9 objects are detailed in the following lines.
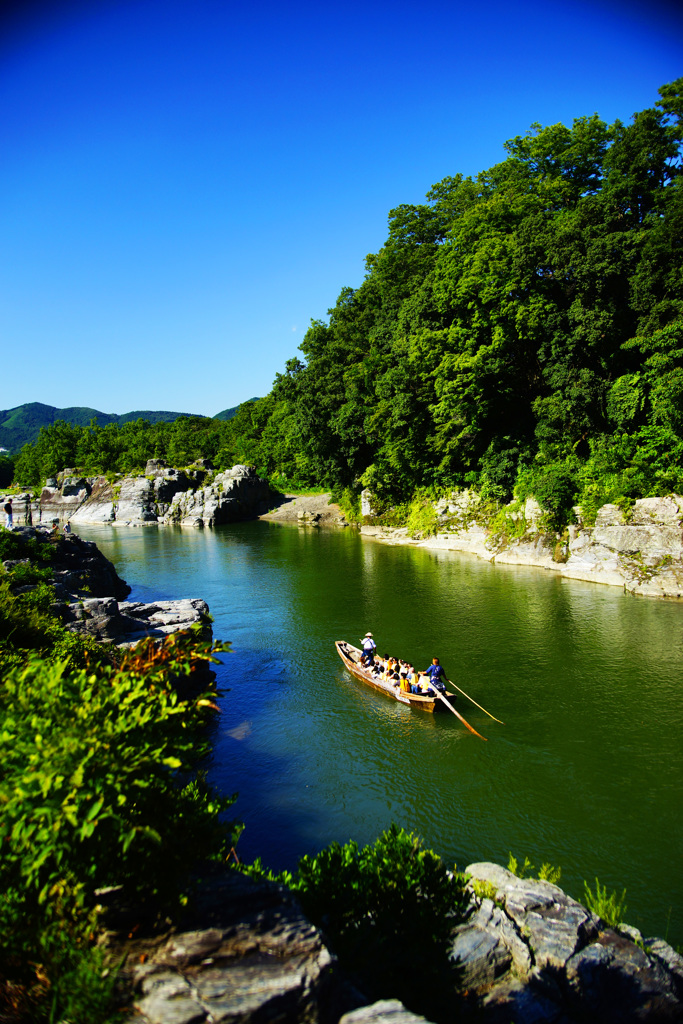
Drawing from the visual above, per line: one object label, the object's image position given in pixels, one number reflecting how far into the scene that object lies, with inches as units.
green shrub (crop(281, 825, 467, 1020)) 225.1
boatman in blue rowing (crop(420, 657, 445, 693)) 634.8
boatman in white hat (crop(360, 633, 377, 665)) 731.2
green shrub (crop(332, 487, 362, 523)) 2190.0
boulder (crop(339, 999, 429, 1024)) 171.8
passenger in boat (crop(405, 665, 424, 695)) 645.9
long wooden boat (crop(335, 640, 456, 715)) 633.6
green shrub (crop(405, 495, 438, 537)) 1696.7
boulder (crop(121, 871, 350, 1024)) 171.3
